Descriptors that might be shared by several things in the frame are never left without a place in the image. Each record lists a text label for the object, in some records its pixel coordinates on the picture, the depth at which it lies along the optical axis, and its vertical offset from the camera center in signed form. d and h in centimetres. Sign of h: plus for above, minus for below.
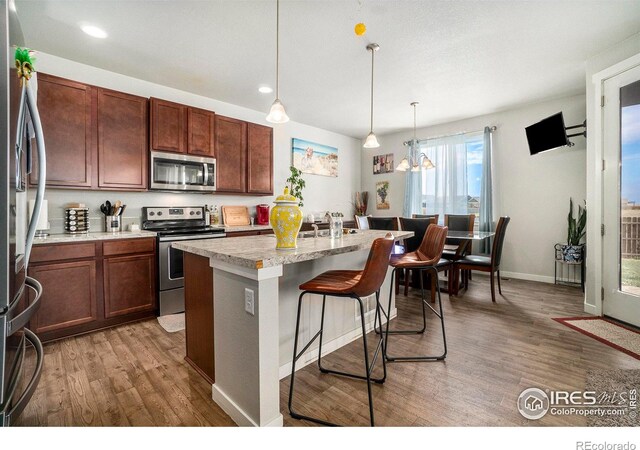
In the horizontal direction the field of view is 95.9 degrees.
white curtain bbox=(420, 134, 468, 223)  507 +76
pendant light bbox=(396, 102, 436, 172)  548 +131
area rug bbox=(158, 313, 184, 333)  275 -102
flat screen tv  355 +110
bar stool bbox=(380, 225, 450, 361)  208 -30
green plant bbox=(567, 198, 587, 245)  389 -11
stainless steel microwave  331 +59
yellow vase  156 +0
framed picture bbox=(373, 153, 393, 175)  611 +121
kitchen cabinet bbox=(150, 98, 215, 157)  327 +110
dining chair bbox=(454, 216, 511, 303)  347 -52
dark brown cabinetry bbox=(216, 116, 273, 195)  392 +92
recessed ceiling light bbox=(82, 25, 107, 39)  243 +163
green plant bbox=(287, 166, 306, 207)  497 +66
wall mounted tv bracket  360 +111
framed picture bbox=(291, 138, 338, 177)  526 +121
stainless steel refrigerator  90 -2
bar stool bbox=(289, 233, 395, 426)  145 -34
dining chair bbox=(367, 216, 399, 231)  392 -5
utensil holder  314 -3
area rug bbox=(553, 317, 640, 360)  230 -101
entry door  271 +20
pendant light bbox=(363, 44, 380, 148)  285 +84
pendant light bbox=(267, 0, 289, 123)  217 +81
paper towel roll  256 +4
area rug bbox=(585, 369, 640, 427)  149 -105
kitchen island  136 -51
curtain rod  475 +153
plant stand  405 -76
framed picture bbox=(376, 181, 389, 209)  616 +54
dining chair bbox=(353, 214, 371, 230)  419 -3
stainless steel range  304 -31
